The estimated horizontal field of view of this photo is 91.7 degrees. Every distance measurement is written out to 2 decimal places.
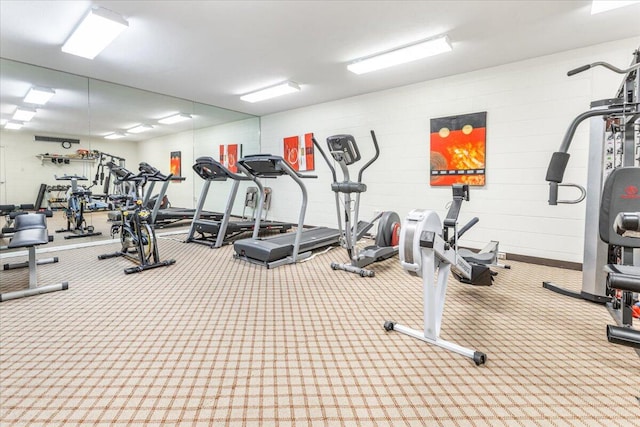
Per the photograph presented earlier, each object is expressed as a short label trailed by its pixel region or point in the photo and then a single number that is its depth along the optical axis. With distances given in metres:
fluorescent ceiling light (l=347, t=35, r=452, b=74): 3.80
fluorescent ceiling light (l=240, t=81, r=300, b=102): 5.52
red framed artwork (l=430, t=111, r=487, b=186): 4.70
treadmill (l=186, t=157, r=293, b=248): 4.88
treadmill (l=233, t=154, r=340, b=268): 4.07
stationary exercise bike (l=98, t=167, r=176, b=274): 3.85
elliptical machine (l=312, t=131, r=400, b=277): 3.57
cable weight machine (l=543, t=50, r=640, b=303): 2.40
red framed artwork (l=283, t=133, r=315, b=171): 7.05
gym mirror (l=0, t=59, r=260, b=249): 4.83
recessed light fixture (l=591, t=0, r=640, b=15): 2.93
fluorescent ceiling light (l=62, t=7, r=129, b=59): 3.16
